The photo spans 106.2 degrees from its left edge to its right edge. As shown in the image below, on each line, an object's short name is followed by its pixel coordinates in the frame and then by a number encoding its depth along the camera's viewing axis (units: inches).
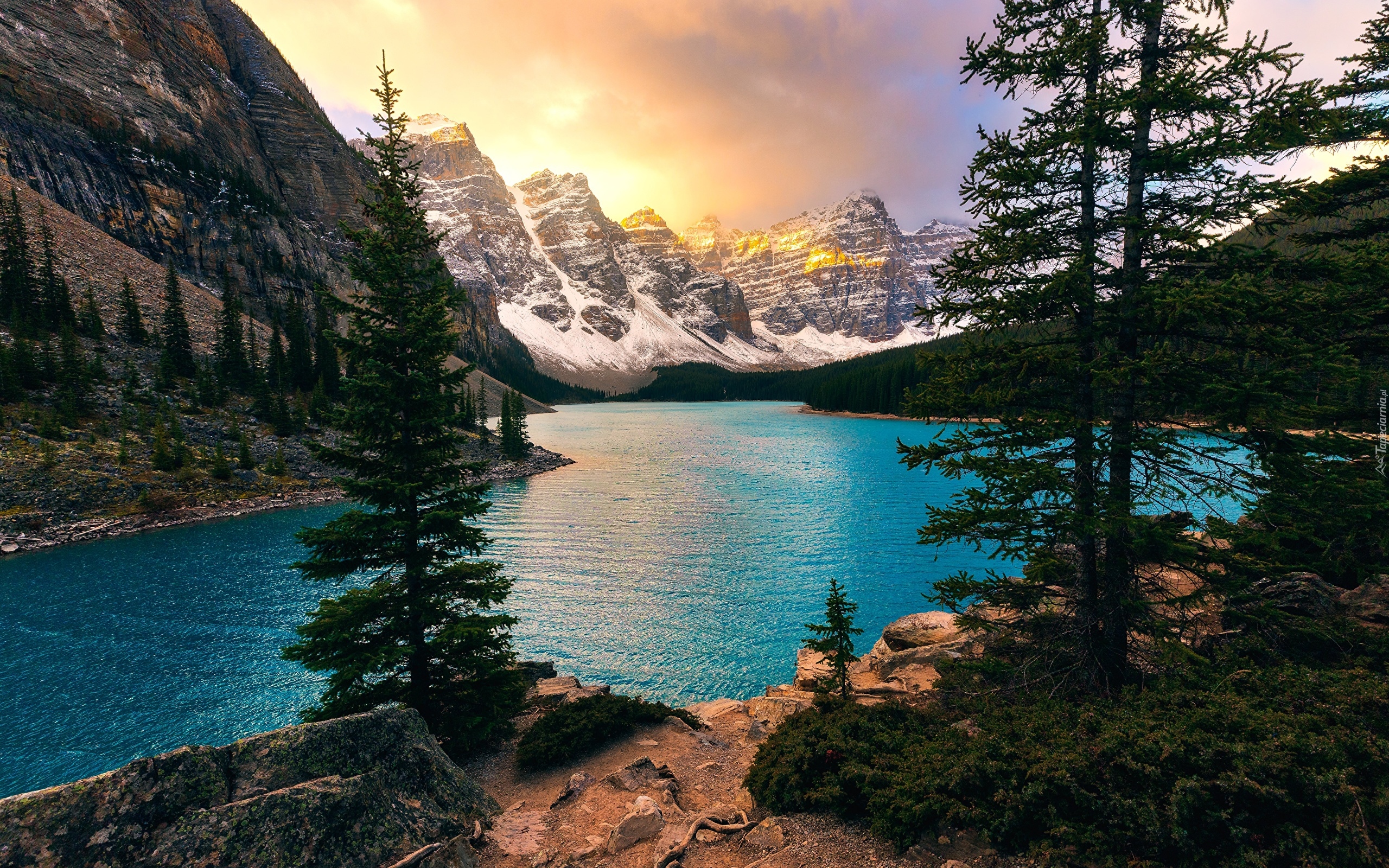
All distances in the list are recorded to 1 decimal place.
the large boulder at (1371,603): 380.8
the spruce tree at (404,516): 421.1
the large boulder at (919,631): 662.5
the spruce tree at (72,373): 1680.6
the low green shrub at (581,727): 421.7
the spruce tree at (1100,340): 318.7
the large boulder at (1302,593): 396.5
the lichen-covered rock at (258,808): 196.5
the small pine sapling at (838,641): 509.7
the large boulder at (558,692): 539.8
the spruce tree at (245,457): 1814.7
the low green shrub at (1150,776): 179.0
